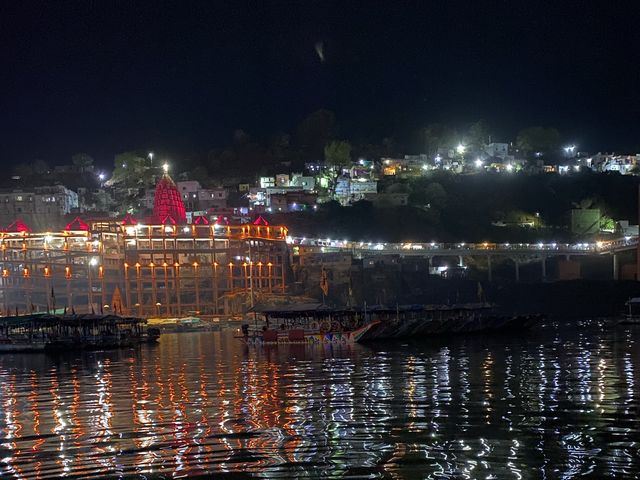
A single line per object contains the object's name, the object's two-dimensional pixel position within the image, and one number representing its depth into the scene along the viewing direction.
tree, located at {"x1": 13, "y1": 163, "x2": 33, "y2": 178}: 172.38
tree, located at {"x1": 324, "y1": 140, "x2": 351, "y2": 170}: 164.25
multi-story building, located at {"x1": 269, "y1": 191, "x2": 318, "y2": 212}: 140.25
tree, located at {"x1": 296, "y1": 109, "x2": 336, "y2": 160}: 182.38
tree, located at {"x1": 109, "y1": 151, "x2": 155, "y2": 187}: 168.12
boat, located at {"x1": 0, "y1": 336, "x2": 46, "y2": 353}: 69.81
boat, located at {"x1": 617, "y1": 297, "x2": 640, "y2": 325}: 83.38
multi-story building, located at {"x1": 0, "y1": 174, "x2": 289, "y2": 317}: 103.19
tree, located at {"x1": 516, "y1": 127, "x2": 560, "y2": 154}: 183.25
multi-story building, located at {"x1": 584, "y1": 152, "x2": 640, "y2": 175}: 167.38
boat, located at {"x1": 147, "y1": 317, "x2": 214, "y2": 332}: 95.05
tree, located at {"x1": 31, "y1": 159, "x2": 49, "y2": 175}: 175.54
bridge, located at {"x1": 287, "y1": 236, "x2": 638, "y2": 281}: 117.00
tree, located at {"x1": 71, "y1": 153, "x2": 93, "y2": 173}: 179.50
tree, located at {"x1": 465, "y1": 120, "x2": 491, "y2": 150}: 176.75
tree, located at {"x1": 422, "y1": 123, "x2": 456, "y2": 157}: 178.38
